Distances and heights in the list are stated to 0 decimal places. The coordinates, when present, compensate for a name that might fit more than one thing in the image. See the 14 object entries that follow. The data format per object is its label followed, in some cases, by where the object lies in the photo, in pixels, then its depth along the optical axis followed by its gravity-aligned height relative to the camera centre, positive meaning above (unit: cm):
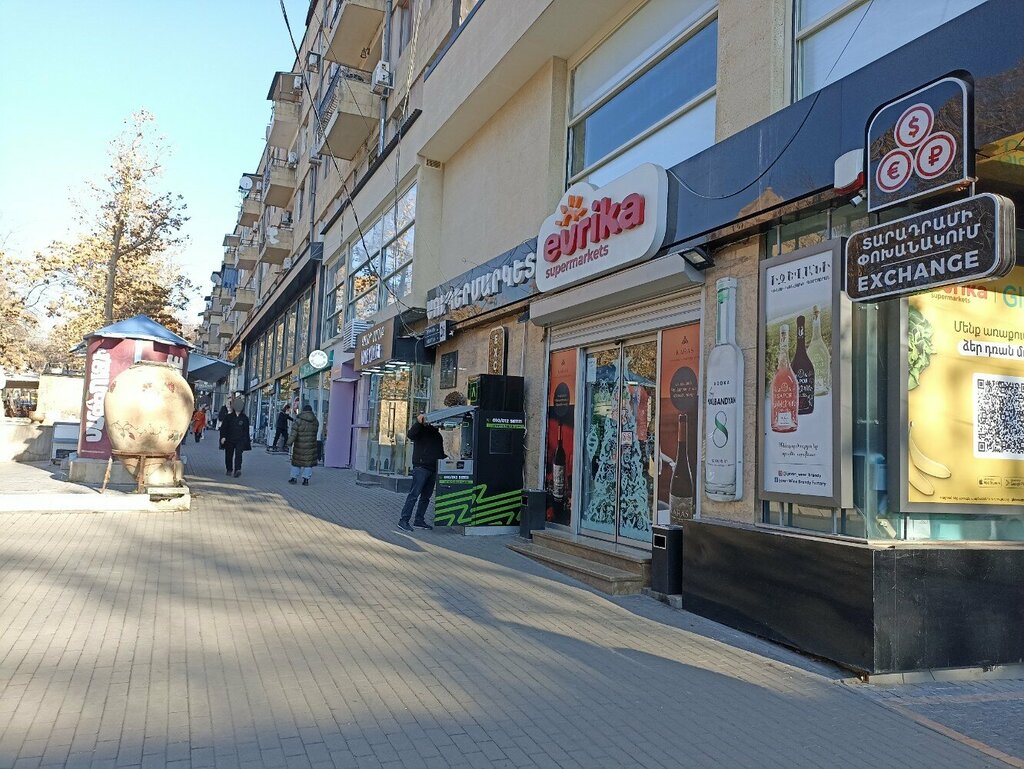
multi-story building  539 +186
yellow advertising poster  569 +53
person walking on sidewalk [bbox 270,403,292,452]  2651 +36
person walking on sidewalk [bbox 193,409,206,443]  3028 +49
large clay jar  1174 +30
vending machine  1060 -26
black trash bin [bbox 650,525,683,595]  731 -105
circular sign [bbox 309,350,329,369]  2428 +252
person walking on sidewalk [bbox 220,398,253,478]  1775 -1
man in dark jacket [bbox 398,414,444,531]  1088 -30
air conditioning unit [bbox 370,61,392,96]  2003 +958
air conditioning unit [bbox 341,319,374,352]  1978 +286
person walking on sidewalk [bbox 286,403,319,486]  1562 -6
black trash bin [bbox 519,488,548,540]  1043 -88
